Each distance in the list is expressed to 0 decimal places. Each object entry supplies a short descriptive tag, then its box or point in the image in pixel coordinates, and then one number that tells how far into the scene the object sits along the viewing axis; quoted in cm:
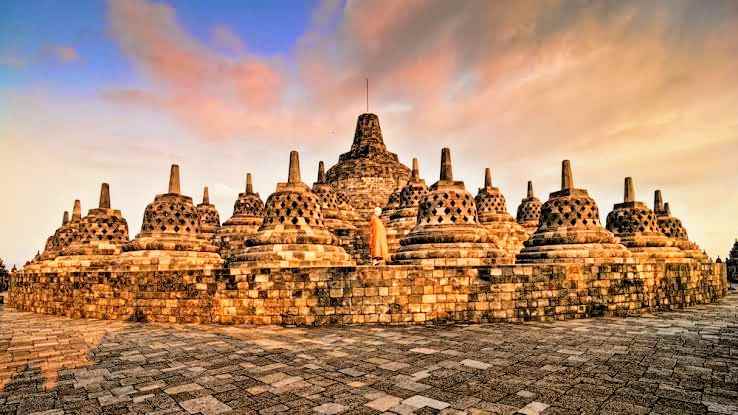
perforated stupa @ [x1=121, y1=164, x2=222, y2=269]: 1274
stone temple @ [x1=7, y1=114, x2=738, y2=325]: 894
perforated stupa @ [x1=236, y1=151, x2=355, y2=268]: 1152
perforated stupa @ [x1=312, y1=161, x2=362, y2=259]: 1833
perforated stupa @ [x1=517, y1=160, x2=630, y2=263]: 1184
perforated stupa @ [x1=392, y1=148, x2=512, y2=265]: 1094
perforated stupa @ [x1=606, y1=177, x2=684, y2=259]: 1555
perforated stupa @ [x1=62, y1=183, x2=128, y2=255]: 1620
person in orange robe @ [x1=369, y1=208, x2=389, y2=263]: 1265
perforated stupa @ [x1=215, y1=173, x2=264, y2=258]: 2130
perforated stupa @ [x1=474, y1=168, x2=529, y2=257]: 2094
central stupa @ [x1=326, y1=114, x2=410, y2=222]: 3153
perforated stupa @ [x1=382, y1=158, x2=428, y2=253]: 1940
